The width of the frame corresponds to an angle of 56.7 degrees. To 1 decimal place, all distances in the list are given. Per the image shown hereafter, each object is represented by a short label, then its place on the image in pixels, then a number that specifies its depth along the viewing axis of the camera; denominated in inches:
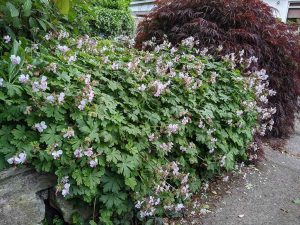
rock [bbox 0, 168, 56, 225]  59.5
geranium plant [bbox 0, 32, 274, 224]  60.0
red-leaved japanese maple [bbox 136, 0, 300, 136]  123.7
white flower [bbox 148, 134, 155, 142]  71.9
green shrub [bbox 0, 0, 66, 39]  65.4
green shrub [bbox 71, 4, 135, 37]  202.8
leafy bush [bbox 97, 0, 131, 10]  233.9
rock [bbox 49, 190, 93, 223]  64.9
